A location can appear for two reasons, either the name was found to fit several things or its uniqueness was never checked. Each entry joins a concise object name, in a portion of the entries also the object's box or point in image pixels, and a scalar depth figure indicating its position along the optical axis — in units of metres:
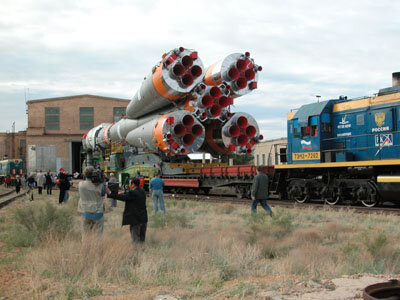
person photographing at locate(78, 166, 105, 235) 7.84
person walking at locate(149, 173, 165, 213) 13.91
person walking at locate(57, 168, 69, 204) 18.21
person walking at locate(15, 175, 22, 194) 32.53
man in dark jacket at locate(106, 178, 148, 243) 7.76
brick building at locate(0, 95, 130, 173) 52.75
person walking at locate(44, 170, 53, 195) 26.95
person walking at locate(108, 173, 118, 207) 17.04
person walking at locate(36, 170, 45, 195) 26.39
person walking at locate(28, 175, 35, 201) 30.36
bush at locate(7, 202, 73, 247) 9.31
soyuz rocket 19.75
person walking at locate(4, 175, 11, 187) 46.69
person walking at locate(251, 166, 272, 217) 11.53
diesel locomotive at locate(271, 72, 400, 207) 13.94
